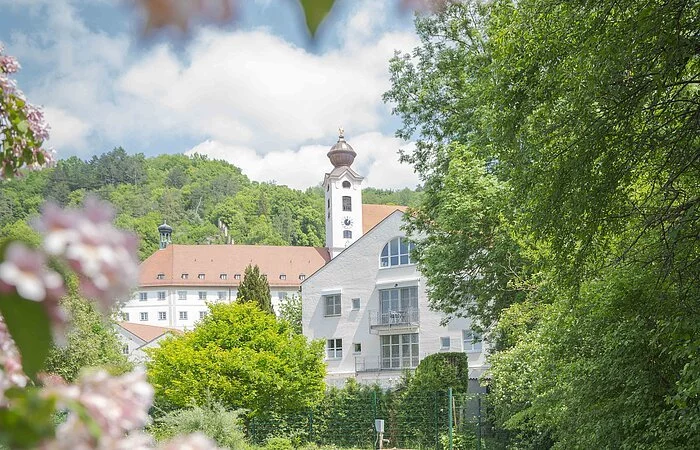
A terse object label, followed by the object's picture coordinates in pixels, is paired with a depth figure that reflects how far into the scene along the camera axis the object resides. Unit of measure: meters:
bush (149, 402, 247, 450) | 15.10
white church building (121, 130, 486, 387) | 28.86
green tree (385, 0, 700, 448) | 6.96
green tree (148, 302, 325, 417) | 18.97
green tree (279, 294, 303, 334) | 43.59
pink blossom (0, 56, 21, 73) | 2.77
